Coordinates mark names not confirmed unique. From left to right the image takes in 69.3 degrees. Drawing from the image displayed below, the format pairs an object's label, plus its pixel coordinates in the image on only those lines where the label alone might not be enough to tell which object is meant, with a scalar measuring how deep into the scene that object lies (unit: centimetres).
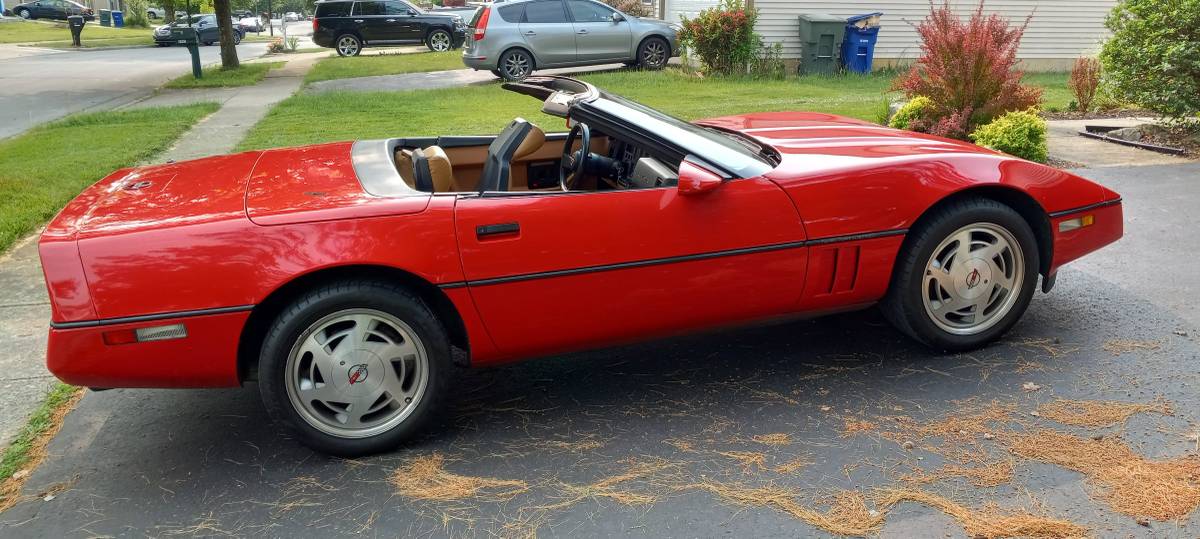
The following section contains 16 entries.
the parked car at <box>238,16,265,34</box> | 5346
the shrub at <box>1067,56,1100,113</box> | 1076
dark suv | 2441
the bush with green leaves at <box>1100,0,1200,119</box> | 836
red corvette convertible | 298
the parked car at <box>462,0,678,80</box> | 1594
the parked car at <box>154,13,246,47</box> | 3322
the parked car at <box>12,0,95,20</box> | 4972
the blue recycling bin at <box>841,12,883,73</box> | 1505
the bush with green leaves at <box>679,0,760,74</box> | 1472
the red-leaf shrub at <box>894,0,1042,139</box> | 820
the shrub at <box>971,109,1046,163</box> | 763
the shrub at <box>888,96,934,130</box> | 866
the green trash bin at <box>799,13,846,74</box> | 1513
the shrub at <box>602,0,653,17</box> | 2382
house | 1552
